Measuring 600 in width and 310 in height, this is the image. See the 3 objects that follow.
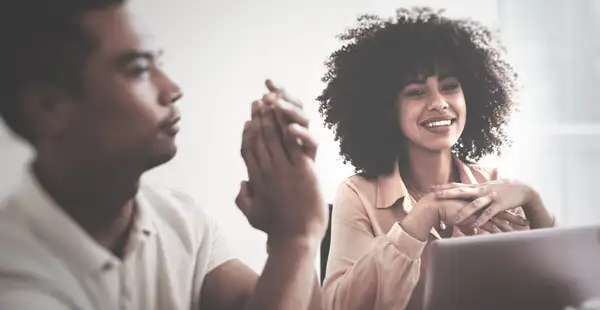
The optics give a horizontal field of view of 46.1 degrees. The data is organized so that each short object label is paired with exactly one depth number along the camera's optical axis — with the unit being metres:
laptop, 1.84
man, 1.18
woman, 1.70
